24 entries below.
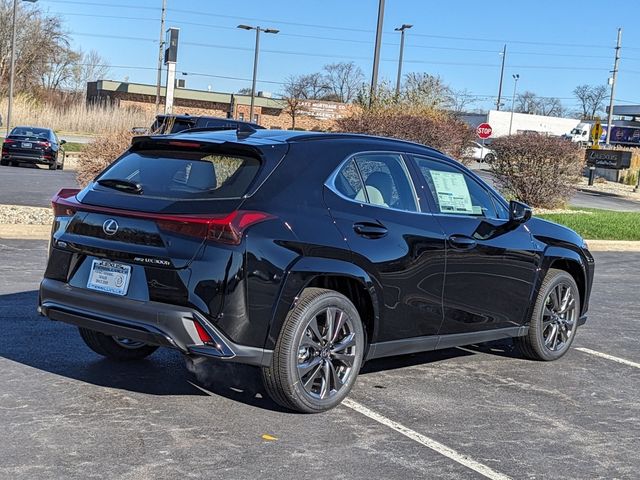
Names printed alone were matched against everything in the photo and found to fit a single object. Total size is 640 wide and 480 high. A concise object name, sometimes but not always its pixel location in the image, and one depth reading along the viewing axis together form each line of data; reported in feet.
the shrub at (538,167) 71.61
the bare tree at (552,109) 467.11
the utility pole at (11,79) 139.44
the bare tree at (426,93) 85.05
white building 248.11
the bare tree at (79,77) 279.49
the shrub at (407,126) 71.41
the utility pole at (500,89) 330.95
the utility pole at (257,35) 171.63
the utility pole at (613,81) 198.29
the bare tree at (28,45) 206.18
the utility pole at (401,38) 160.72
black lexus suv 16.11
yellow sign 158.80
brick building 232.12
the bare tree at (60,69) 226.99
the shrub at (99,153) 50.29
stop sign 127.40
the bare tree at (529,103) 467.11
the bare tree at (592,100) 457.27
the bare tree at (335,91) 308.60
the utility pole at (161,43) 190.31
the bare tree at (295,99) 190.55
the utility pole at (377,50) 73.00
